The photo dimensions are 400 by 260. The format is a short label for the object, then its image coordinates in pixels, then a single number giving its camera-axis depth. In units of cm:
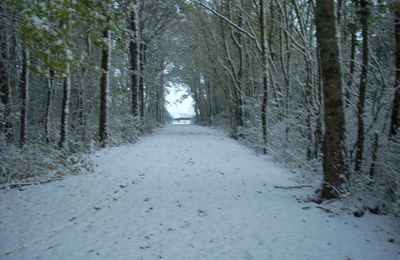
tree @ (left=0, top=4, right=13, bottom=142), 1020
